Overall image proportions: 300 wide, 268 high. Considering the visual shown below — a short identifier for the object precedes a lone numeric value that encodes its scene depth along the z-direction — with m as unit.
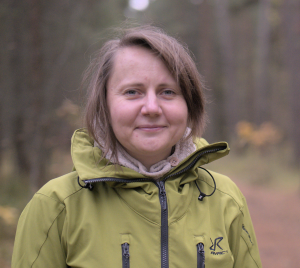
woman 1.64
